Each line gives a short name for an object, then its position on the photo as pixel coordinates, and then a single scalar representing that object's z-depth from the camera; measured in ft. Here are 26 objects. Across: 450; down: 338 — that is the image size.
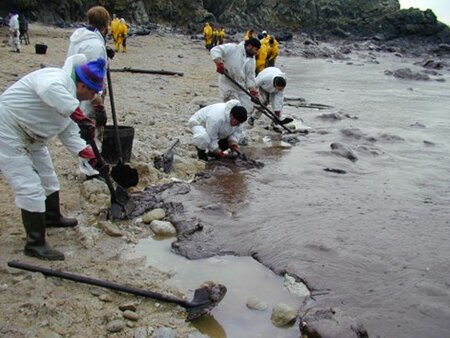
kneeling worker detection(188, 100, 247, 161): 21.02
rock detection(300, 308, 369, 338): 10.28
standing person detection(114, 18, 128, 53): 65.69
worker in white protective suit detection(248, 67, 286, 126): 29.99
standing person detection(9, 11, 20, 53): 51.19
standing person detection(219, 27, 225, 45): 97.06
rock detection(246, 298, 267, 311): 11.42
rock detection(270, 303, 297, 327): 10.93
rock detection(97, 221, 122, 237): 14.34
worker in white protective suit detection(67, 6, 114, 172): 16.61
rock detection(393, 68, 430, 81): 70.49
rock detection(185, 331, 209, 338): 10.31
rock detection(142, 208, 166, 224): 15.62
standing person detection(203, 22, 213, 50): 92.22
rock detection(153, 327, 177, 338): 9.97
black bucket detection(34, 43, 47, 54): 51.29
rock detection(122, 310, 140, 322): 10.55
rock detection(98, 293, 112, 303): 11.07
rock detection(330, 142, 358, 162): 25.35
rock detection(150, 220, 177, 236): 14.96
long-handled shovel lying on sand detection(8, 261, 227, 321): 10.82
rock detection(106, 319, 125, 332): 10.11
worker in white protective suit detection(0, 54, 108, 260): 11.38
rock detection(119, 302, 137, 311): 10.80
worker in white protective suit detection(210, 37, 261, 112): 25.85
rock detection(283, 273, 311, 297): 12.35
